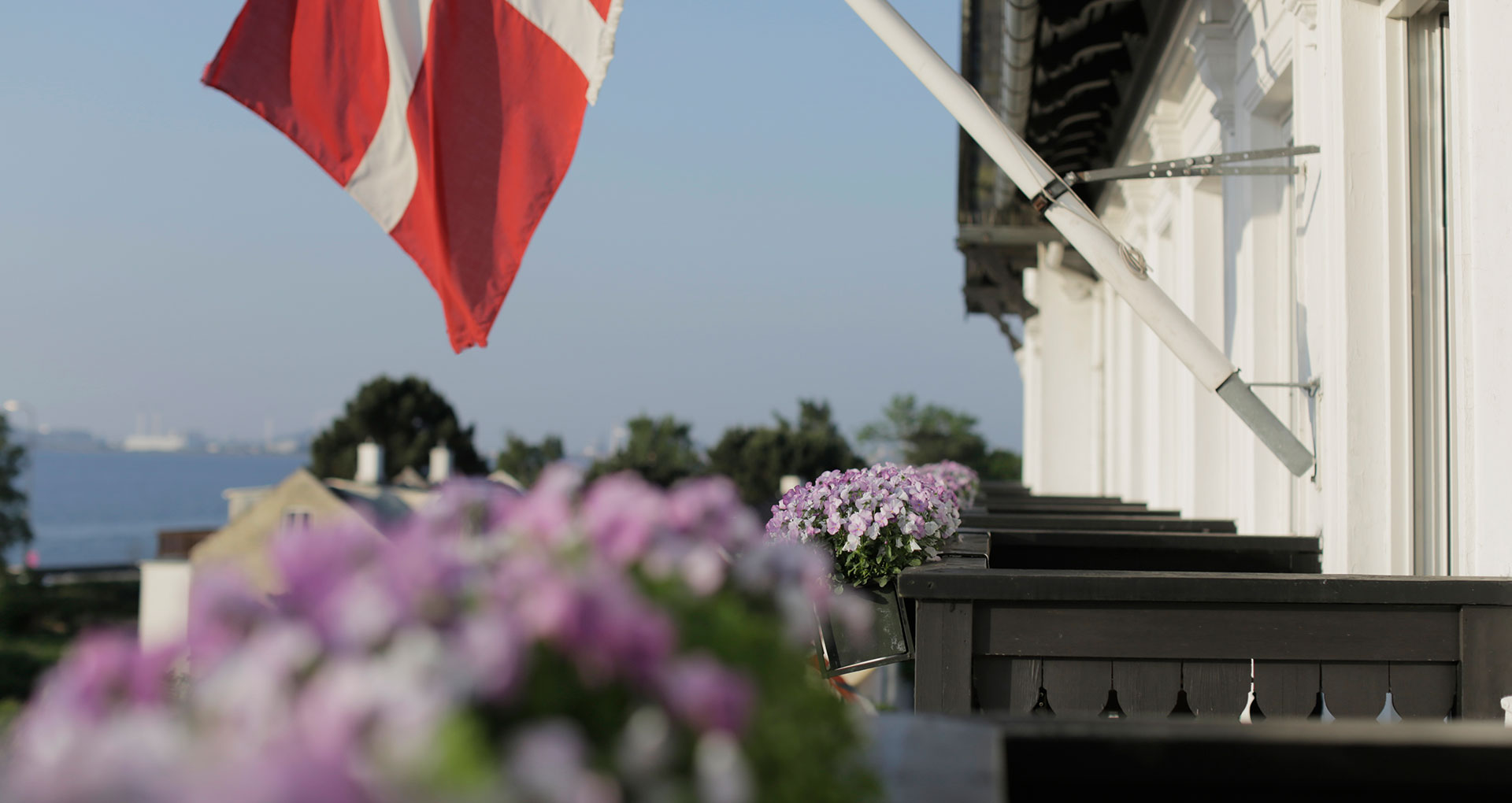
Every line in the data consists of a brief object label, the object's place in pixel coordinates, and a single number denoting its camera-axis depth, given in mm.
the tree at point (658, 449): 75875
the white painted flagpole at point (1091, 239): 3488
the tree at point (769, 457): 63812
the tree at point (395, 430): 75188
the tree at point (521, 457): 98500
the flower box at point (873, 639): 3652
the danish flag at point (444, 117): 4242
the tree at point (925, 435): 56688
